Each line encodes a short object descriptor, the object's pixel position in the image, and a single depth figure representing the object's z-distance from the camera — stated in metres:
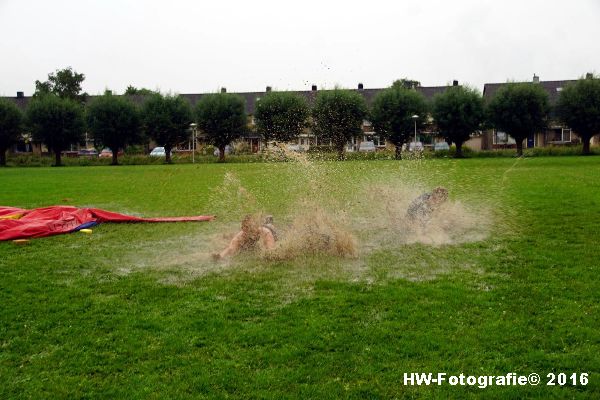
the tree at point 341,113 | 64.75
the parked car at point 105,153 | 80.93
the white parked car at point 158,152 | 75.19
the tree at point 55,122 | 64.62
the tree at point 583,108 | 56.66
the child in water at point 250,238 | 10.91
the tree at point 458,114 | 62.06
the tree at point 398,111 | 63.81
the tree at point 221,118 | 67.12
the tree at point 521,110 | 59.41
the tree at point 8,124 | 64.12
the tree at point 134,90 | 120.88
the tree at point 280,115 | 65.88
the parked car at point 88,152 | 86.72
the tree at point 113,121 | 65.50
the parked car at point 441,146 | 71.78
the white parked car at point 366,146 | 71.31
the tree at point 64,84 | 106.81
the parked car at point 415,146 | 62.24
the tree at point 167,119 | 66.31
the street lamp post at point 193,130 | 66.56
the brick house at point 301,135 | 69.31
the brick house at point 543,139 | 78.31
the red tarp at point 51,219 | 13.44
